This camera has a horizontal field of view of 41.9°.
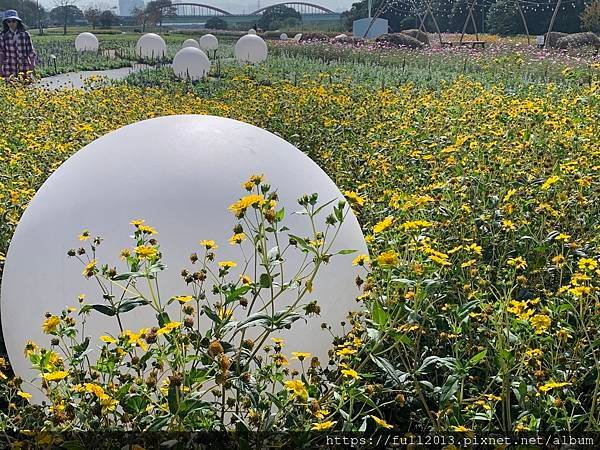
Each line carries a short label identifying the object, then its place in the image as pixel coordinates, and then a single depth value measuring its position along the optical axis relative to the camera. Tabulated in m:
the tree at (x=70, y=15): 98.17
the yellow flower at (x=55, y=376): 1.86
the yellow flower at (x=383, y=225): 2.37
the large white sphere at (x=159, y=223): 2.67
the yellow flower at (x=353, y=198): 2.71
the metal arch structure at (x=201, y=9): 106.96
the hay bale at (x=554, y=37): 30.90
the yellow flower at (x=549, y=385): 2.10
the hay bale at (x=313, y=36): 36.56
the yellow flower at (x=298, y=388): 1.97
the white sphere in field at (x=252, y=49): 22.23
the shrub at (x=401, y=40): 29.65
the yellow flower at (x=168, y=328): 1.93
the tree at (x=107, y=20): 76.44
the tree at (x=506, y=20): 51.28
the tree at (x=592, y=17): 45.63
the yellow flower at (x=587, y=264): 2.52
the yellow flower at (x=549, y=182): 3.32
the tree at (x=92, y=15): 80.68
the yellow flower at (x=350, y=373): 2.01
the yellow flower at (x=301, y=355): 2.11
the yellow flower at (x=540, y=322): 2.29
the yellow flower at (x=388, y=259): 2.16
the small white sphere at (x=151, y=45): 26.77
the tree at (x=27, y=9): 79.12
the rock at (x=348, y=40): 28.19
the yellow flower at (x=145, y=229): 2.25
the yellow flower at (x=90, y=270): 2.11
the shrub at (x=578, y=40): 26.56
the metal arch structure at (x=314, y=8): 115.19
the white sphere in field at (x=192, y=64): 17.12
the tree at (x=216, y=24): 88.25
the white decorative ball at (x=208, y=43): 30.53
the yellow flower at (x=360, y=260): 2.24
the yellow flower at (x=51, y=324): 2.01
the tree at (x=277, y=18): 81.69
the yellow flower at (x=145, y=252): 2.06
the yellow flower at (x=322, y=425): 1.90
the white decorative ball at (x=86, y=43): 31.39
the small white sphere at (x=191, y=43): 28.01
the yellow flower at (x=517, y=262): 2.68
